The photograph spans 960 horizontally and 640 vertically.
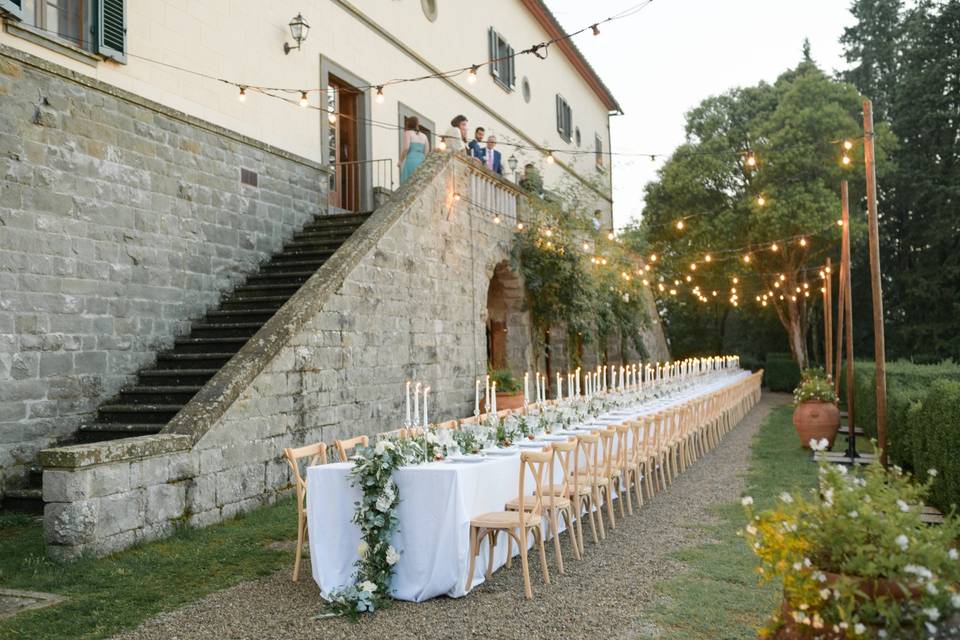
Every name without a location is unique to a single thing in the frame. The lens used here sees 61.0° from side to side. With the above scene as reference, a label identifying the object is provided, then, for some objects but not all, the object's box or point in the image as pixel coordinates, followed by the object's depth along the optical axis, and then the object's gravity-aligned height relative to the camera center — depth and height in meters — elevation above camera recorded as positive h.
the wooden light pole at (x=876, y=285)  8.85 +0.59
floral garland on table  4.82 -1.00
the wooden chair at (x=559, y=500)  5.45 -1.10
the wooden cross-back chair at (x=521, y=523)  4.95 -1.09
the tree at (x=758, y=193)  23.36 +4.52
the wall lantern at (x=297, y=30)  11.49 +4.51
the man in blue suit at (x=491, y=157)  14.62 +3.43
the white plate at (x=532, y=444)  6.83 -0.84
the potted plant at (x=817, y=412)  11.28 -1.02
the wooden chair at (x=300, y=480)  5.30 -0.88
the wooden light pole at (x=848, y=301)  10.41 +0.52
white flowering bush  2.51 -0.74
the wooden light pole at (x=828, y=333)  17.90 +0.12
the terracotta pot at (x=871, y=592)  2.56 -0.81
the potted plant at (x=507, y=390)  12.63 -0.71
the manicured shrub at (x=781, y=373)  28.35 -1.19
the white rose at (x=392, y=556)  4.79 -1.23
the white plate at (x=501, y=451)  6.24 -0.82
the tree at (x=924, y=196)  25.81 +4.64
